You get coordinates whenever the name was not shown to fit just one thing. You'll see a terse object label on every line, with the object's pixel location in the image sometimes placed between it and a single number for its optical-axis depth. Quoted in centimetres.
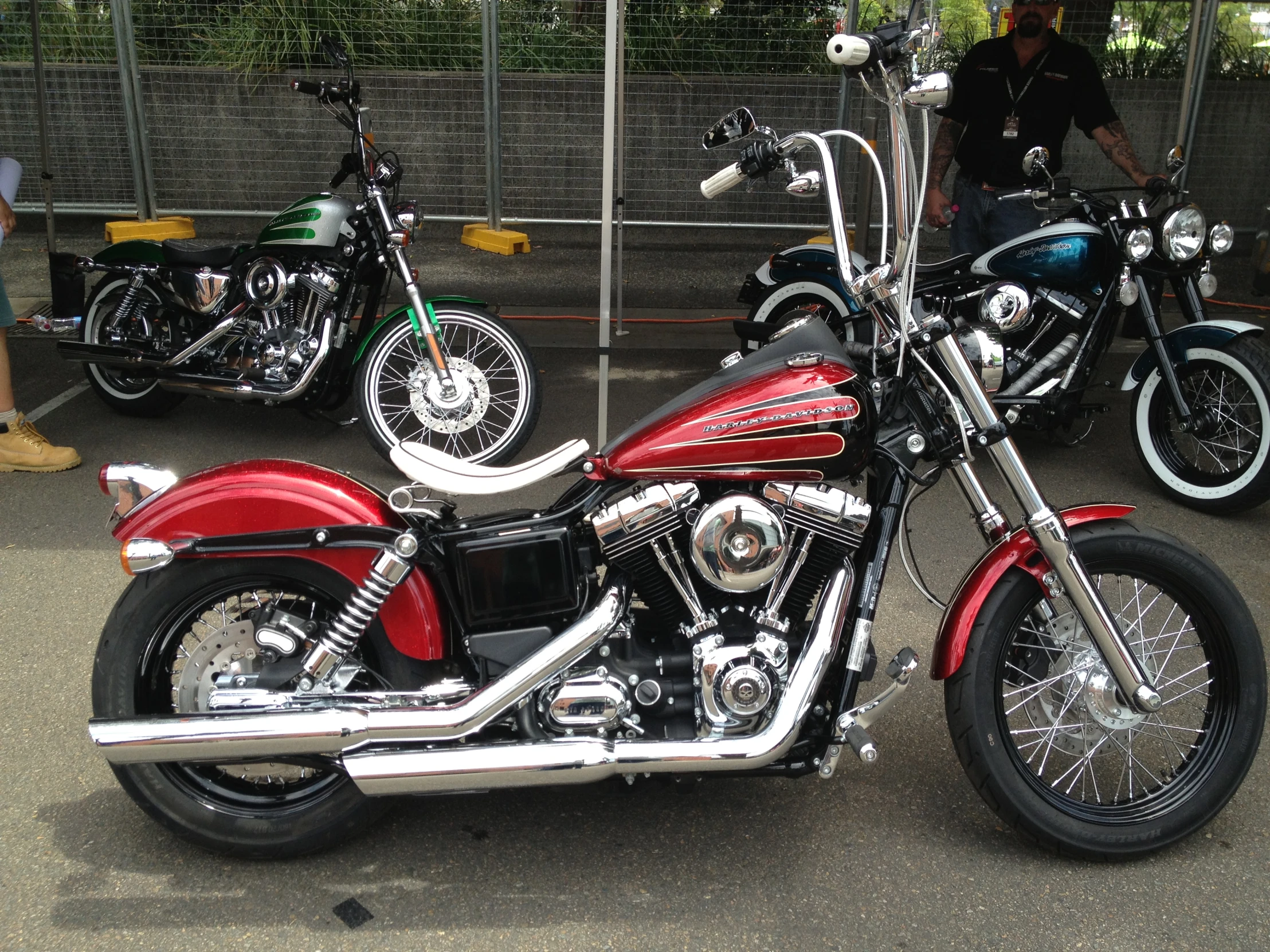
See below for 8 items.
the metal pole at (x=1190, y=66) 727
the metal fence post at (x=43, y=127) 664
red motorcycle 252
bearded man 589
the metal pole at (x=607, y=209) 448
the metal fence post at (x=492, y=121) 853
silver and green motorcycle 525
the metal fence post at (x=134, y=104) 838
